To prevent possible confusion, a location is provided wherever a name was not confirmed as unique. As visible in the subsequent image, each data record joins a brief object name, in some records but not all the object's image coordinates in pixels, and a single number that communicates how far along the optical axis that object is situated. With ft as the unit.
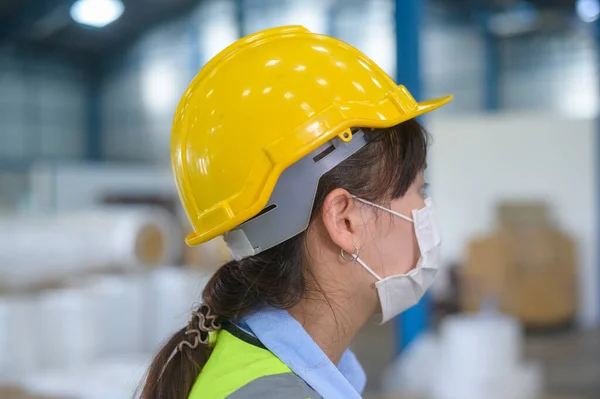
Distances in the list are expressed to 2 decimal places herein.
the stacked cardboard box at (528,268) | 26.35
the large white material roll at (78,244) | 12.81
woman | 3.40
